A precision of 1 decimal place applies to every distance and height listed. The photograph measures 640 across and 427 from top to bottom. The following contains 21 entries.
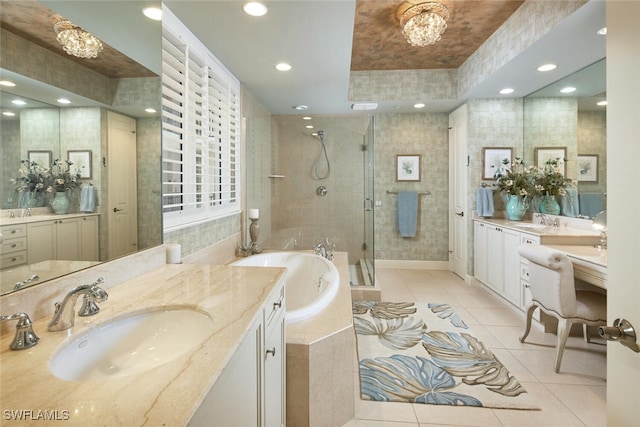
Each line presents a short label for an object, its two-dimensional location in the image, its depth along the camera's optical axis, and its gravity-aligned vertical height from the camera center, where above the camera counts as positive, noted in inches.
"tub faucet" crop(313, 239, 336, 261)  131.3 -21.2
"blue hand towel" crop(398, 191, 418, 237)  184.7 -3.9
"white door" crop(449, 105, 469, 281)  165.5 +6.0
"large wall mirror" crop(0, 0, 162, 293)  33.0 +14.6
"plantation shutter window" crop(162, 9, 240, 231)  74.1 +21.5
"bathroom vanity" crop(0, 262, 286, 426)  21.5 -13.9
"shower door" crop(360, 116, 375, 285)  148.1 -0.6
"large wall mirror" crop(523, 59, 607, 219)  108.0 +28.8
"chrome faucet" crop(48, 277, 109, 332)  33.5 -11.0
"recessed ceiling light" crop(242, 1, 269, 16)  70.9 +46.4
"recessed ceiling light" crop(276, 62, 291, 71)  103.8 +47.6
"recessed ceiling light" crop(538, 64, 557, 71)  116.0 +51.8
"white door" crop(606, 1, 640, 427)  24.3 +0.2
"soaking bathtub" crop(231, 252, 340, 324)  113.1 -25.8
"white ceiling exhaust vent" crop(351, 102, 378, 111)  163.3 +53.2
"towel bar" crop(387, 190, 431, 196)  188.5 +6.3
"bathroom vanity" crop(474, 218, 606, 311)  86.4 -18.3
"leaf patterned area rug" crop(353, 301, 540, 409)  74.7 -46.0
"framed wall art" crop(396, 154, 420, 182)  188.4 +22.4
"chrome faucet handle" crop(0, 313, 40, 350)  29.3 -12.4
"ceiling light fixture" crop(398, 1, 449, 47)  100.3 +61.6
